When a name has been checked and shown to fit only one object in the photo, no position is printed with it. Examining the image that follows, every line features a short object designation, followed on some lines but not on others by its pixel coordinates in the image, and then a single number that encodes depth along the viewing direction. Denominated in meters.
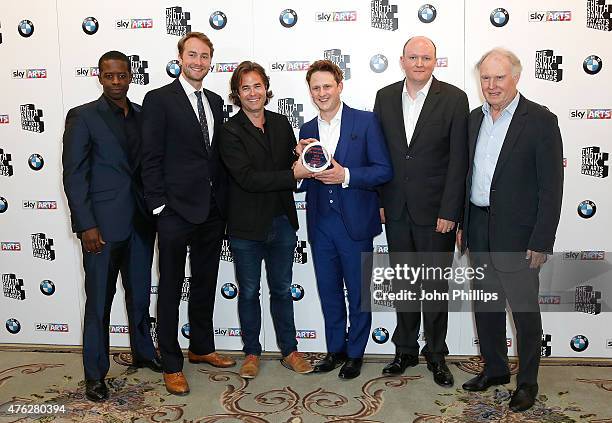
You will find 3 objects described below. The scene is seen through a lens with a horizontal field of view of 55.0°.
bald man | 2.96
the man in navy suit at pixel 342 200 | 3.00
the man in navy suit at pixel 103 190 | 2.93
